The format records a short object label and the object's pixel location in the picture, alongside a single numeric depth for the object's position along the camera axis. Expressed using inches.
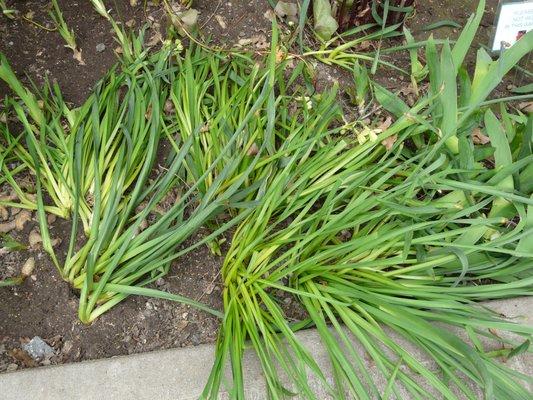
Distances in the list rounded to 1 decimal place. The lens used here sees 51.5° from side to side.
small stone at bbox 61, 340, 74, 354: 50.6
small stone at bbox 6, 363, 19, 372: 49.1
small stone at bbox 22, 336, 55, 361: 50.1
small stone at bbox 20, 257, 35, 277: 53.0
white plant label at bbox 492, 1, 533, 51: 64.4
